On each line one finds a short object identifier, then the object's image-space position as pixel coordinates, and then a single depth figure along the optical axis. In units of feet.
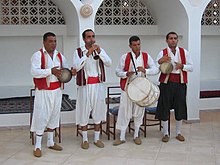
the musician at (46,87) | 17.21
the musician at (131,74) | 18.89
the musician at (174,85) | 19.57
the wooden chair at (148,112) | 20.80
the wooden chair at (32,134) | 19.61
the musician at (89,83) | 18.25
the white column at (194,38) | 23.32
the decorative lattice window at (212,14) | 29.04
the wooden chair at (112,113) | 20.42
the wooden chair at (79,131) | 20.87
